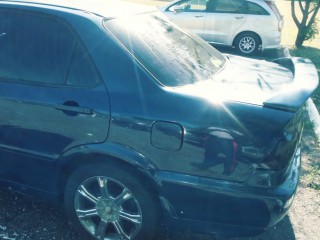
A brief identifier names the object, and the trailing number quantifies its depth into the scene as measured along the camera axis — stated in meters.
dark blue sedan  2.18
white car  9.51
